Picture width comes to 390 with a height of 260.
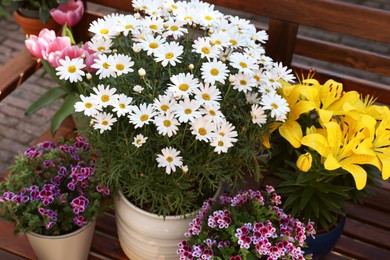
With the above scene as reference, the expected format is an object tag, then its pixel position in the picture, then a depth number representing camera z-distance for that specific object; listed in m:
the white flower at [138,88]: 1.30
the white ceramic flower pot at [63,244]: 1.50
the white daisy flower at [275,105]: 1.35
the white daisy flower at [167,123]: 1.26
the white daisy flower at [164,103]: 1.29
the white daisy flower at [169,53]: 1.33
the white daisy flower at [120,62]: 1.34
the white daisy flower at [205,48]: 1.35
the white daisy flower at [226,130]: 1.30
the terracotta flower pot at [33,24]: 2.09
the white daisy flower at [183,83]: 1.29
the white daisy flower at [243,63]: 1.34
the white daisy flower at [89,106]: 1.29
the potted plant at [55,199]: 1.49
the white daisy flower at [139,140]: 1.28
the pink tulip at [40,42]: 1.77
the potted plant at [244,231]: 1.38
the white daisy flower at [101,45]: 1.43
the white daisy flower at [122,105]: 1.28
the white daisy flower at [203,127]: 1.27
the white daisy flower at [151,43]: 1.36
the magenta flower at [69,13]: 1.96
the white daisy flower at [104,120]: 1.29
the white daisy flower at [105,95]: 1.31
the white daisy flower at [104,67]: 1.34
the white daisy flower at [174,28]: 1.40
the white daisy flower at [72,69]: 1.38
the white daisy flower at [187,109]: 1.26
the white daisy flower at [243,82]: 1.34
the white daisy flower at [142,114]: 1.27
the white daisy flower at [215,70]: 1.31
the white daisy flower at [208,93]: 1.29
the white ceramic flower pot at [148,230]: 1.49
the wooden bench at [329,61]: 1.74
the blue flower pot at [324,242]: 1.56
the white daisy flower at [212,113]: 1.28
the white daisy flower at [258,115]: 1.34
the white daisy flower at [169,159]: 1.29
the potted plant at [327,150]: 1.42
